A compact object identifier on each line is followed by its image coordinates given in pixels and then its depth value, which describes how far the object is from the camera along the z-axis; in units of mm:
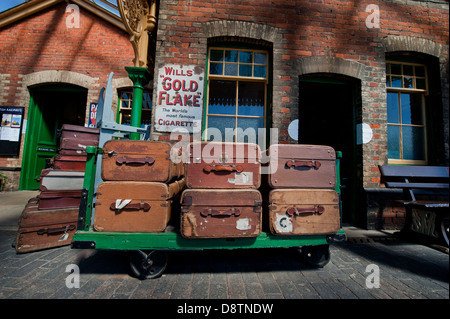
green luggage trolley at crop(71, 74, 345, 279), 1874
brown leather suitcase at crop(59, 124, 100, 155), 2936
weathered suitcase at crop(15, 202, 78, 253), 2523
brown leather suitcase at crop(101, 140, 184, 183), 1954
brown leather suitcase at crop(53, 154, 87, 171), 2867
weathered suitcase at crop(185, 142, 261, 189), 1964
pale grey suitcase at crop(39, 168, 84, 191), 2705
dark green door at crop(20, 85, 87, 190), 5867
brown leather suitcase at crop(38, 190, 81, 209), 2684
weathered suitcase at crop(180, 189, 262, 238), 1890
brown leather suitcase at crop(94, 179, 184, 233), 1903
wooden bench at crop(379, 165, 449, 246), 2842
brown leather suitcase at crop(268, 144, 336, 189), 2064
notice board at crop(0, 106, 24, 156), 5625
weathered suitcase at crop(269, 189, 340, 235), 2014
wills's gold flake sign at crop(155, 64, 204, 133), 3609
